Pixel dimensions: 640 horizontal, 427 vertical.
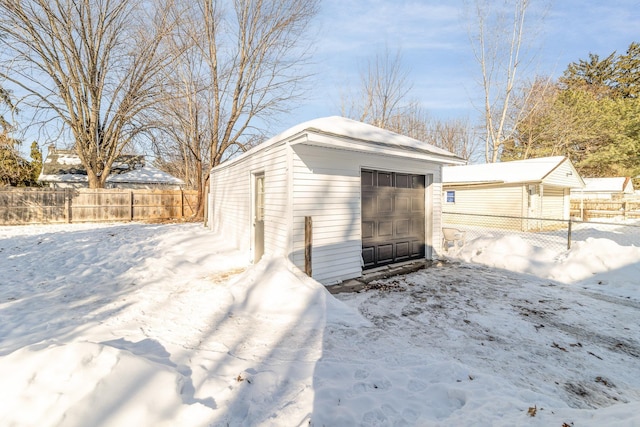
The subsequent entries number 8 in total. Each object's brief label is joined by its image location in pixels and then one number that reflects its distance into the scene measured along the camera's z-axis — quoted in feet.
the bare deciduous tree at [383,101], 59.98
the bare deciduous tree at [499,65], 57.77
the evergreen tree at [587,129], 73.41
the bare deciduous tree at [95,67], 41.83
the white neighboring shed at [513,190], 48.39
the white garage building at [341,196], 16.48
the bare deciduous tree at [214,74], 46.65
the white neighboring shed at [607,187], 77.05
